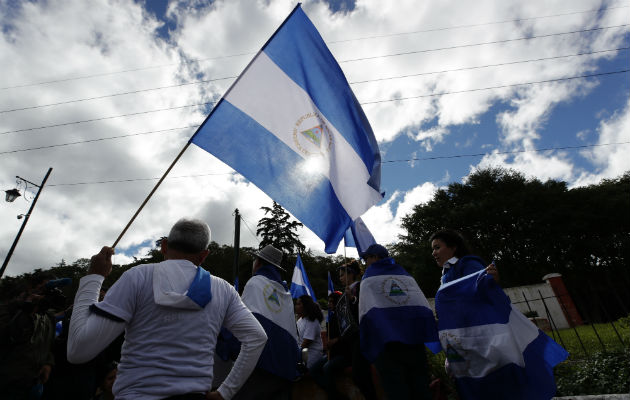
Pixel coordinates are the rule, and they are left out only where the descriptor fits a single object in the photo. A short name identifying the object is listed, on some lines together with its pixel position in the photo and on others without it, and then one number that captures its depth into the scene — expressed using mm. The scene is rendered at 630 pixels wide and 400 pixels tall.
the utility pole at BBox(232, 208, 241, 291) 14108
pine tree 36831
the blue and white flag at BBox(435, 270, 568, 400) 2334
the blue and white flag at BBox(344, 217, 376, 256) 3832
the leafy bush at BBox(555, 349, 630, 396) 3891
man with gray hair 1426
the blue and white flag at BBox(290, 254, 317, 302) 8570
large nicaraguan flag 3473
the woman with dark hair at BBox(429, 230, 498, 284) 2805
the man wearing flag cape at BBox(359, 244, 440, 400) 3042
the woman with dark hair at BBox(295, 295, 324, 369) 4957
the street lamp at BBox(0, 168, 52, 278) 11756
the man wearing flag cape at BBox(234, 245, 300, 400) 2814
